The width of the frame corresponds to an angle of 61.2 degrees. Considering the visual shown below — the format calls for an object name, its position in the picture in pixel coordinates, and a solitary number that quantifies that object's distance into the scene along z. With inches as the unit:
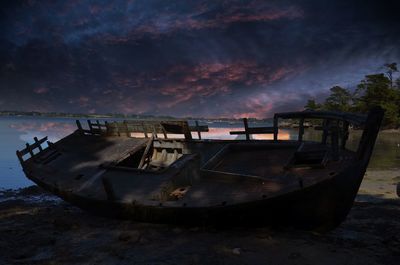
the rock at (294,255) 271.9
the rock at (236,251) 283.6
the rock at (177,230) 343.3
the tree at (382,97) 2436.0
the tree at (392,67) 2834.6
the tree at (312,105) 3493.9
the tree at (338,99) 3229.3
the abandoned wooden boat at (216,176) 295.6
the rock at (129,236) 337.2
